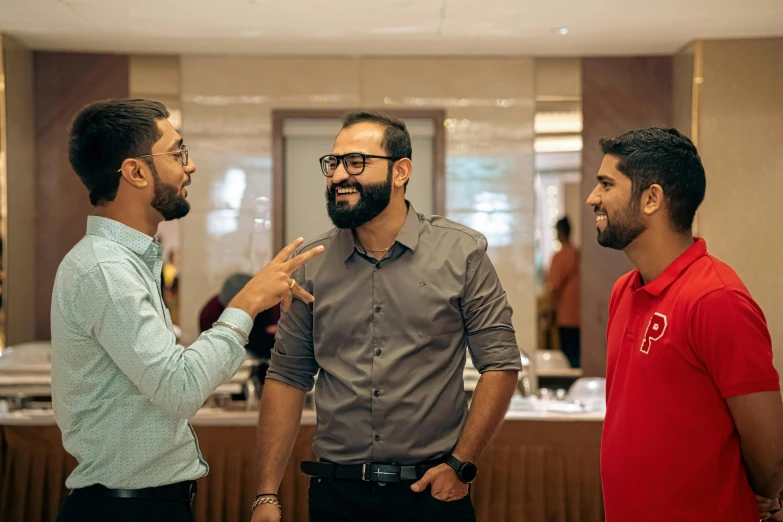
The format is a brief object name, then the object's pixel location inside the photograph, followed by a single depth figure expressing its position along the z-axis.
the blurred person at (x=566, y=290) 7.14
